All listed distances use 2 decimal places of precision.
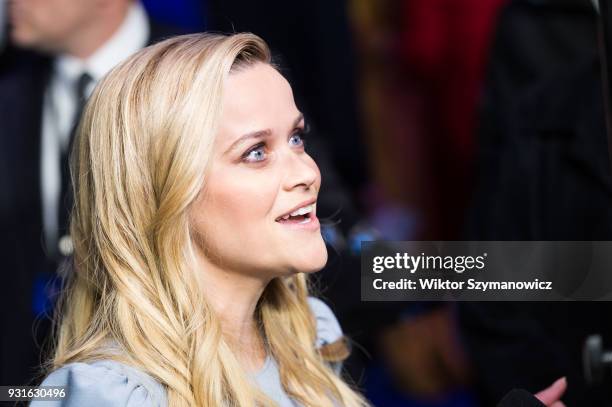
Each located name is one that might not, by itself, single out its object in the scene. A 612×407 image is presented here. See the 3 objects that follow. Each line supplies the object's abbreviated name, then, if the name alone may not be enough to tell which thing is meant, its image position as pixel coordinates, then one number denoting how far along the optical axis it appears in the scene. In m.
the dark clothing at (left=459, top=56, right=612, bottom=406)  3.72
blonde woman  3.28
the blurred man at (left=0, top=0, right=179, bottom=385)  3.62
